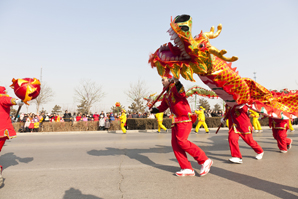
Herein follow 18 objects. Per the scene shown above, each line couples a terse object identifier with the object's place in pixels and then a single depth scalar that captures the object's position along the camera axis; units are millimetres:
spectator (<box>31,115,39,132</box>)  15771
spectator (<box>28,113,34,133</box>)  15728
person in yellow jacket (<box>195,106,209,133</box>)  13188
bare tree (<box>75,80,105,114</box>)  32494
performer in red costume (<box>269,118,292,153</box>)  6809
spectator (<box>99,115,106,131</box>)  16625
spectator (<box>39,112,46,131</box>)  15970
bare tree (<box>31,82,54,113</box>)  31950
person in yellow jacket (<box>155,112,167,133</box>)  13477
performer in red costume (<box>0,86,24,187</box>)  4387
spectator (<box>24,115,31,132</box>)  15873
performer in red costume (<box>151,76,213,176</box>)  4516
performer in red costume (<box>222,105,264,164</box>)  5634
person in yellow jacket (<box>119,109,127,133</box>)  14242
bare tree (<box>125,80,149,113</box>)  32312
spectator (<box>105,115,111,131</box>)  16328
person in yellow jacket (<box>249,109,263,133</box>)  12636
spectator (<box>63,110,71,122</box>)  17484
